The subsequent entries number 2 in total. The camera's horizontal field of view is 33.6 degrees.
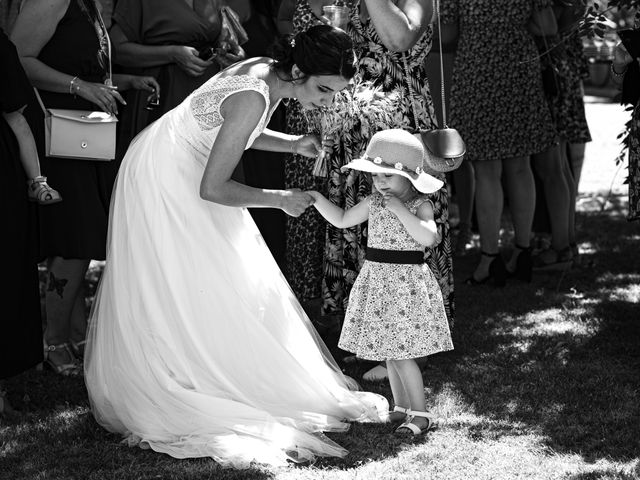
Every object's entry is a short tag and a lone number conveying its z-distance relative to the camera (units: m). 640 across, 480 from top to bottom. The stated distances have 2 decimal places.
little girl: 4.09
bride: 3.97
